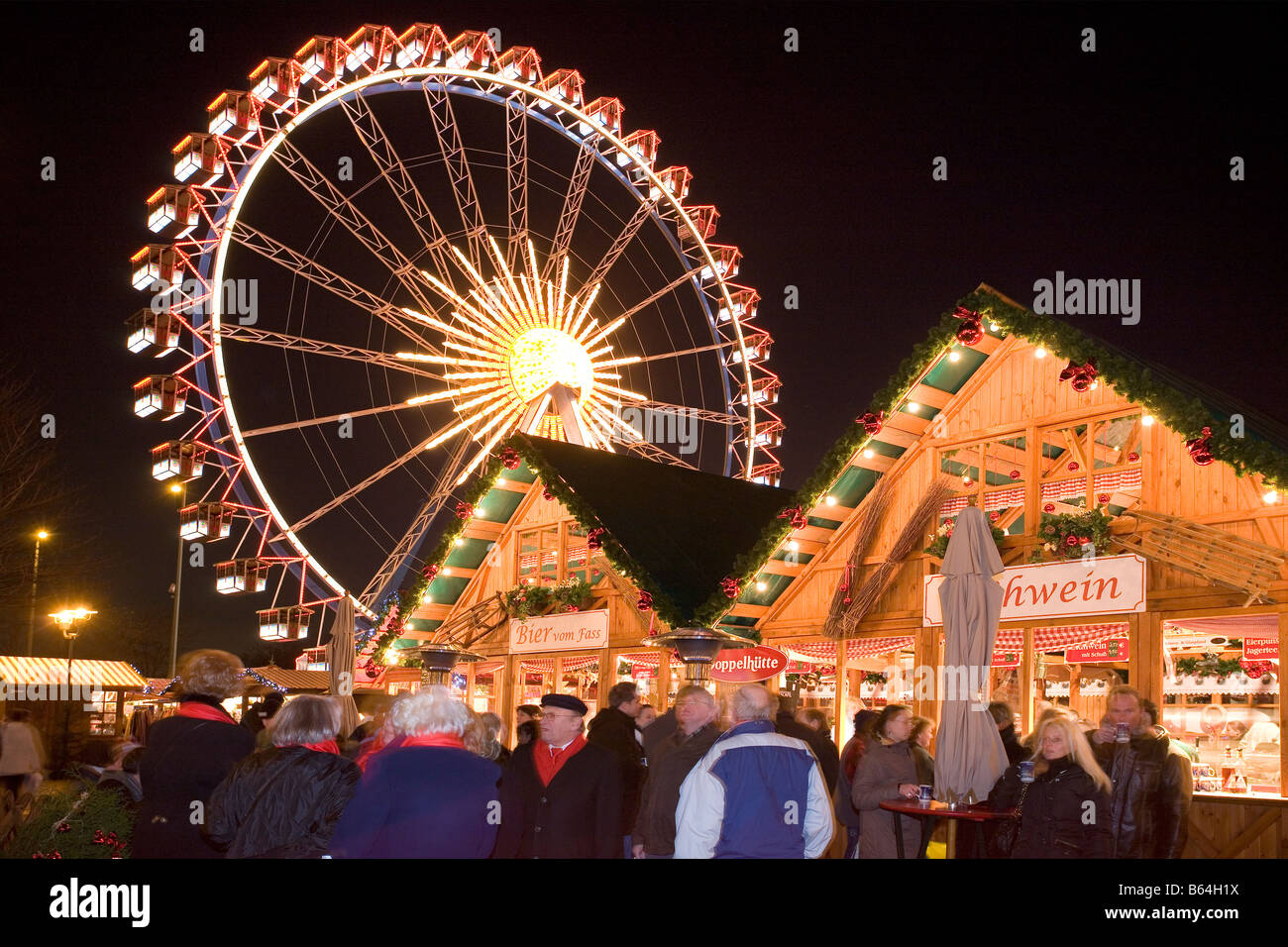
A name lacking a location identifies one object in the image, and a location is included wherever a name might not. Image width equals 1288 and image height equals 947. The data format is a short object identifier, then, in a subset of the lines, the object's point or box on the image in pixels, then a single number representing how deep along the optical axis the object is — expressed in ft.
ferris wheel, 68.44
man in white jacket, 18.53
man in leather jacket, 26.35
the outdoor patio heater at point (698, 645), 45.65
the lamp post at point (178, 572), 124.22
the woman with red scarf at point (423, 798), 16.58
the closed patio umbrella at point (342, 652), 58.65
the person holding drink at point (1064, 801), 23.76
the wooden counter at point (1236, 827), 32.81
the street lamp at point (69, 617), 102.32
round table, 27.25
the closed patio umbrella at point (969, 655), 30.19
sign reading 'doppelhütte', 49.65
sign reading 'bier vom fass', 59.06
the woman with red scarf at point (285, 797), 18.19
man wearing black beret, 22.34
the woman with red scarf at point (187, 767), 20.76
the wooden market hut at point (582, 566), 56.29
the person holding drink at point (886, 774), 29.89
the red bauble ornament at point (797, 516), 48.91
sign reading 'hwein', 38.65
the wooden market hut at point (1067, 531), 36.09
